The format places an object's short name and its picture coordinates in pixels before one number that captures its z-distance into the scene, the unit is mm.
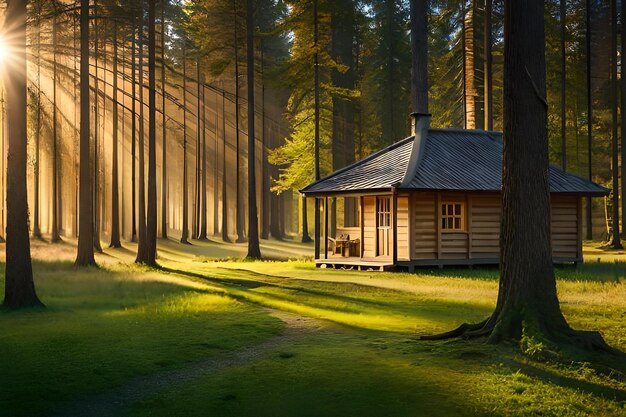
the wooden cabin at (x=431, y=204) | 26219
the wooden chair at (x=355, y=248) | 29969
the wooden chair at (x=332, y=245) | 30859
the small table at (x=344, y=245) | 30091
